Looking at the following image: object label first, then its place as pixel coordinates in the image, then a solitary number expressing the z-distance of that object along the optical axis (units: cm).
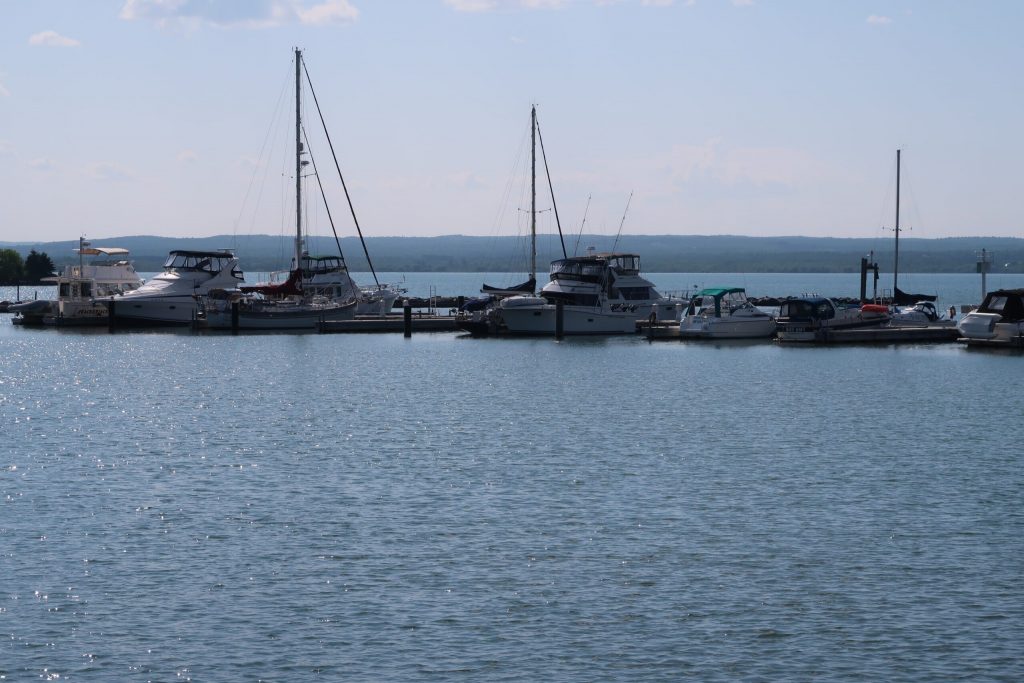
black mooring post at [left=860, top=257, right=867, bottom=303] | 10006
